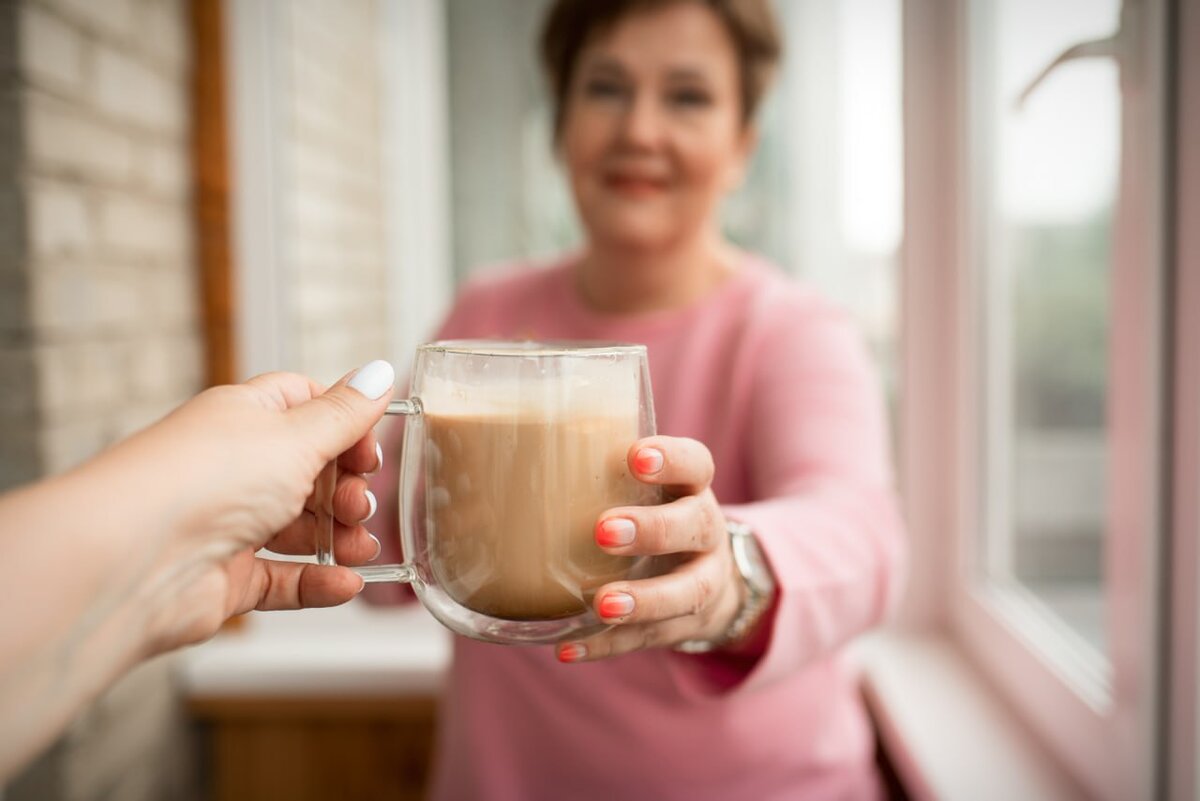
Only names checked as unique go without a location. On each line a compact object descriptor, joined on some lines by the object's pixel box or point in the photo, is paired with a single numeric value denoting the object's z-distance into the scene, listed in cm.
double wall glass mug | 61
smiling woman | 100
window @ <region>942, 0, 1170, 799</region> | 90
